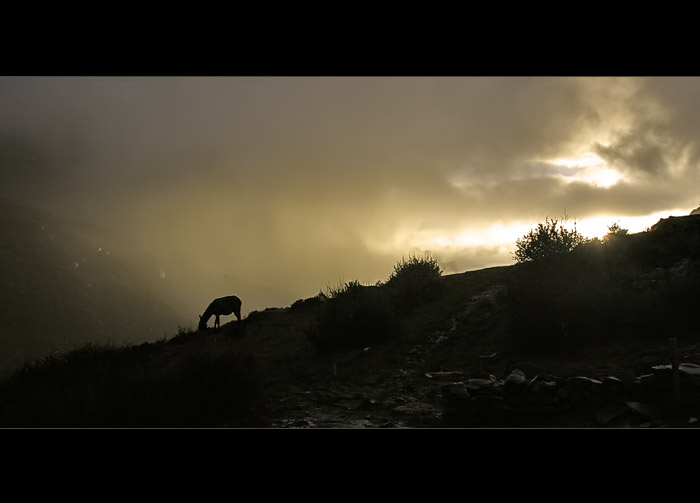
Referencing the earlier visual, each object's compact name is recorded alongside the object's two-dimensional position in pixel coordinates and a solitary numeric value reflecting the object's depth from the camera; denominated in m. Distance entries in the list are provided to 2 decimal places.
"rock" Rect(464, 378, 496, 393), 8.20
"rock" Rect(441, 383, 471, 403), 8.09
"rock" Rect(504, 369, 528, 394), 8.00
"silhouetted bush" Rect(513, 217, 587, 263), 17.28
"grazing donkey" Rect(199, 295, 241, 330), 20.09
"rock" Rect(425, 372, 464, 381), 10.63
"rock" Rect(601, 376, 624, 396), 7.78
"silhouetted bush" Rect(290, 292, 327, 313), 20.11
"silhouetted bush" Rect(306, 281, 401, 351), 13.75
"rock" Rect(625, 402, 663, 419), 7.03
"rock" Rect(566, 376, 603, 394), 7.82
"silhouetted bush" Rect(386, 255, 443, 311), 18.39
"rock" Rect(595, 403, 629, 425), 7.19
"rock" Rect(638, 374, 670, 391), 7.55
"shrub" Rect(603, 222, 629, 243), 23.88
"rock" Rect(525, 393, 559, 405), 7.84
